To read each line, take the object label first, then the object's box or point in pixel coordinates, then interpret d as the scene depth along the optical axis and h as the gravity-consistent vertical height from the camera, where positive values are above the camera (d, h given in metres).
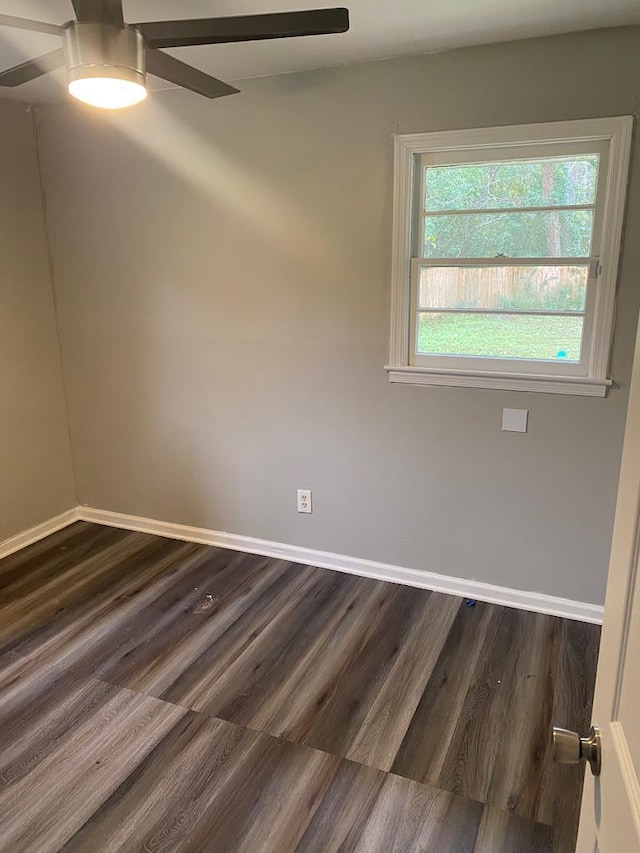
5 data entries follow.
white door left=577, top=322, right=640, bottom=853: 0.73 -0.55
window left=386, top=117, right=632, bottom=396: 2.34 +0.14
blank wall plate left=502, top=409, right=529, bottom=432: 2.60 -0.57
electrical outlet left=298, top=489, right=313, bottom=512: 3.12 -1.10
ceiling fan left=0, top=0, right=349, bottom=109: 1.54 +0.68
